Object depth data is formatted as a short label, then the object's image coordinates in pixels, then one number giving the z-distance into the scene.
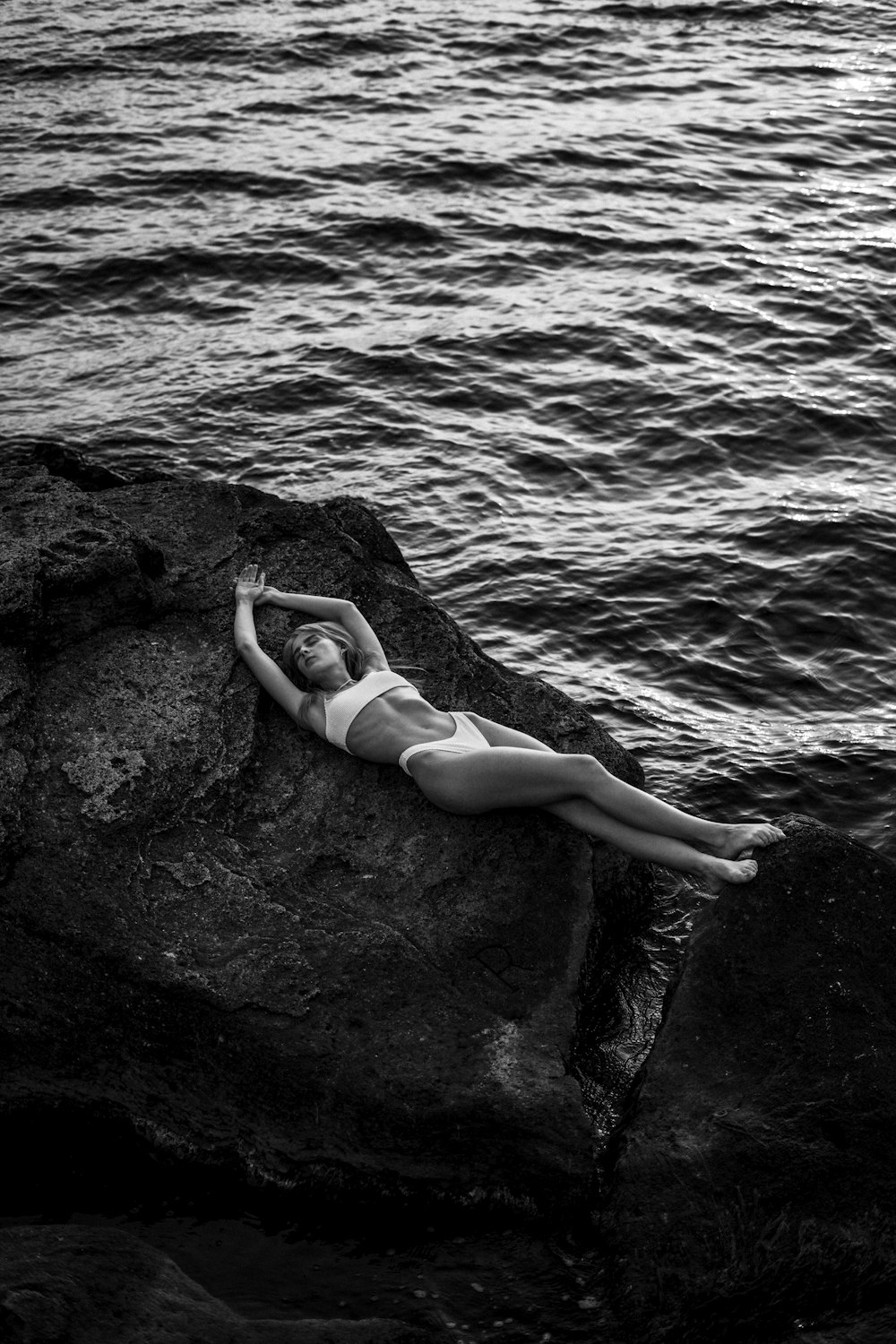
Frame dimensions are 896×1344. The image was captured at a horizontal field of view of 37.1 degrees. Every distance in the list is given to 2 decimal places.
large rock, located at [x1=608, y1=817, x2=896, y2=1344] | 6.25
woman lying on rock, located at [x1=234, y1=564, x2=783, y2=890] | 7.61
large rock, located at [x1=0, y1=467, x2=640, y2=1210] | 6.81
